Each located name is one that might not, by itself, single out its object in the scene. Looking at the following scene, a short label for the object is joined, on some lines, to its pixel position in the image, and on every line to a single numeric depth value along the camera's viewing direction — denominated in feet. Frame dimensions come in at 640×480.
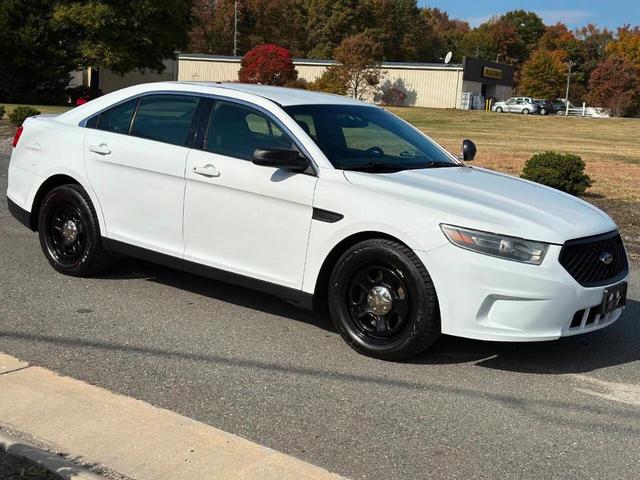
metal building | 234.79
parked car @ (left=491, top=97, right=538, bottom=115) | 244.22
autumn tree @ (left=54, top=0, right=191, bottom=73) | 139.23
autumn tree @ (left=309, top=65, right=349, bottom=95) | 198.18
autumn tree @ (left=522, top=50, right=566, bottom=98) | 316.19
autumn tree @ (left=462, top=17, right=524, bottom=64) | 419.74
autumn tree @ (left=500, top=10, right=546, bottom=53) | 438.40
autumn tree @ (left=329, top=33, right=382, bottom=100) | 203.51
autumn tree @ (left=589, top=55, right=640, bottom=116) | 265.75
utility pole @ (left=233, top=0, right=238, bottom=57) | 293.84
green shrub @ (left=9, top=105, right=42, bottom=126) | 72.02
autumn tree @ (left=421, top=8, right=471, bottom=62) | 408.46
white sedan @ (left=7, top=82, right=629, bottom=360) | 14.40
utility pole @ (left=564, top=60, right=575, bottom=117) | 349.57
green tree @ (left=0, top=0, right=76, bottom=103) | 137.80
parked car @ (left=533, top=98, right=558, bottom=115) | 247.70
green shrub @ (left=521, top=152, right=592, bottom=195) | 41.73
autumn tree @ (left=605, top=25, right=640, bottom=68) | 339.77
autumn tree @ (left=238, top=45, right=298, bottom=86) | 185.16
